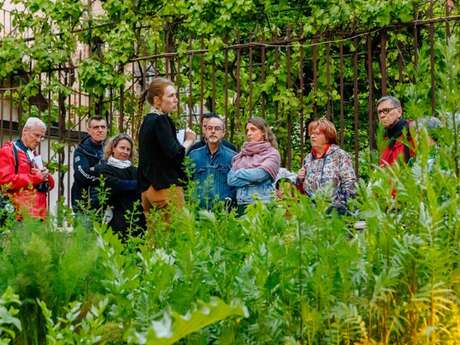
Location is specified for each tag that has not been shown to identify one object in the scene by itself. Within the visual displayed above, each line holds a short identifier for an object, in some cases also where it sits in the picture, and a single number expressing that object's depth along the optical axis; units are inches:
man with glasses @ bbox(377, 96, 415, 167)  242.8
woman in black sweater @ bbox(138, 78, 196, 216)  269.3
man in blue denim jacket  299.3
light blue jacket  286.8
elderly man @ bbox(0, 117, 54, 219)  312.3
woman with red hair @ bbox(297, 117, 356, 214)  274.2
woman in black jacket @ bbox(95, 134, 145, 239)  297.4
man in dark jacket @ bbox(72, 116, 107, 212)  310.8
